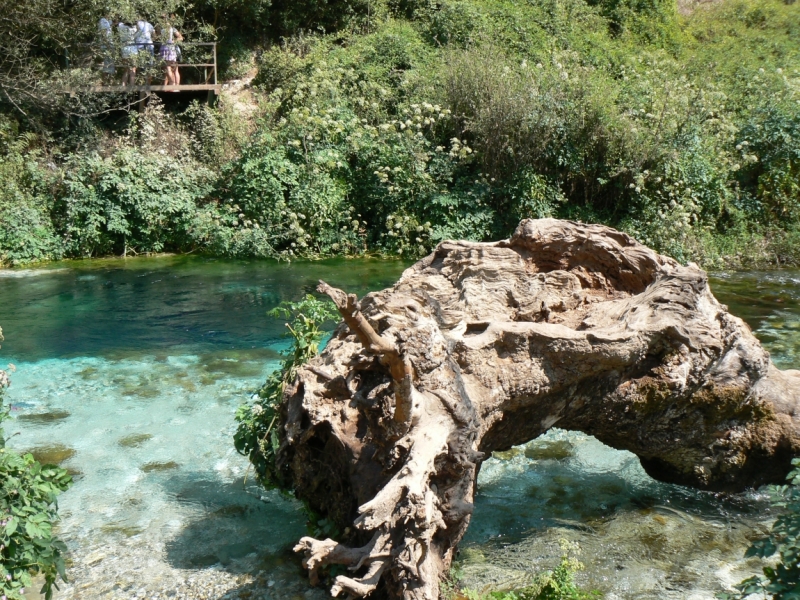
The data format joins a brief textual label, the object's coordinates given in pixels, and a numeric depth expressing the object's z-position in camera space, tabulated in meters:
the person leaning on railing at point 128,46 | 18.84
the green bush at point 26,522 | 3.93
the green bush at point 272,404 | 5.24
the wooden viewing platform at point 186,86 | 18.86
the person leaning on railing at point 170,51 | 19.72
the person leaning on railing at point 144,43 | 19.11
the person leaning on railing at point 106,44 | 18.45
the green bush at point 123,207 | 16.88
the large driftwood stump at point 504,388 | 4.09
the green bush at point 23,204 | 16.19
